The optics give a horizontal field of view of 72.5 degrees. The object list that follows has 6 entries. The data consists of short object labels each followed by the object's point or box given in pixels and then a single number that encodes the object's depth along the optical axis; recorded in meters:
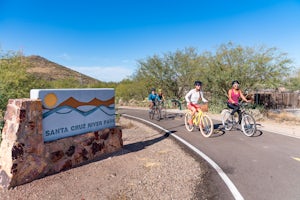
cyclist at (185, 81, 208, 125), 8.38
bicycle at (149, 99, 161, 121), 12.95
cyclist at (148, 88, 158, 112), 12.84
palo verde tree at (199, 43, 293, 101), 14.83
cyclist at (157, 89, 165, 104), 12.85
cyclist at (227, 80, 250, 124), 8.27
